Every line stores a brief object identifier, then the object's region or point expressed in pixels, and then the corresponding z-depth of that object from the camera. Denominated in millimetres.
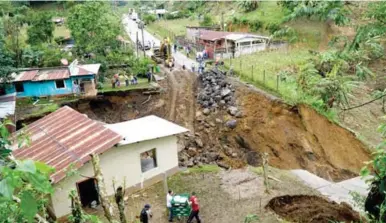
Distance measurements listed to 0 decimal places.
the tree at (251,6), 45938
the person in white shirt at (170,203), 13508
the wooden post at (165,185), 15494
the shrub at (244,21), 45219
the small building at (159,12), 64481
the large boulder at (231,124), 24891
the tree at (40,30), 35750
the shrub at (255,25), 43253
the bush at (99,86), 27219
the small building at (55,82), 24969
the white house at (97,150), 13633
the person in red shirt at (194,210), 12992
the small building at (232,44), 34844
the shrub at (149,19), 60906
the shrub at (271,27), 40138
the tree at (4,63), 22547
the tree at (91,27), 29469
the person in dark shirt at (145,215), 12867
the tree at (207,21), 50638
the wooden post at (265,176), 14352
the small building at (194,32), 40122
